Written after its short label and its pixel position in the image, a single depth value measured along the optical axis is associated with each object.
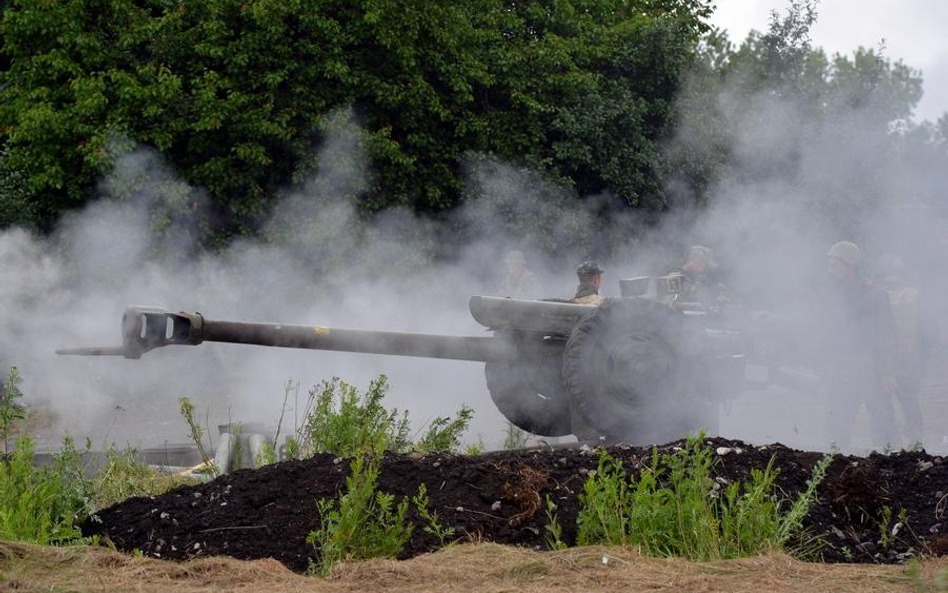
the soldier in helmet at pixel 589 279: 20.45
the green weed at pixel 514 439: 17.75
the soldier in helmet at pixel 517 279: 25.89
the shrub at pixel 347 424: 12.78
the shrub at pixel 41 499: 10.29
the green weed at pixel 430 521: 10.03
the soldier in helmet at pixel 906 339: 20.67
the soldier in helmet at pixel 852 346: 20.19
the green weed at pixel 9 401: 12.40
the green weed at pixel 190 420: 13.11
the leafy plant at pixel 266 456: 13.65
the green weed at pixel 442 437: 14.26
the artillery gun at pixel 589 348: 15.84
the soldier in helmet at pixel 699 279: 18.73
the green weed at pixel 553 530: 9.89
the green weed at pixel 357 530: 9.64
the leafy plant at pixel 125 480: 12.62
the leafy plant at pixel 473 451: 14.00
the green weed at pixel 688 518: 9.88
